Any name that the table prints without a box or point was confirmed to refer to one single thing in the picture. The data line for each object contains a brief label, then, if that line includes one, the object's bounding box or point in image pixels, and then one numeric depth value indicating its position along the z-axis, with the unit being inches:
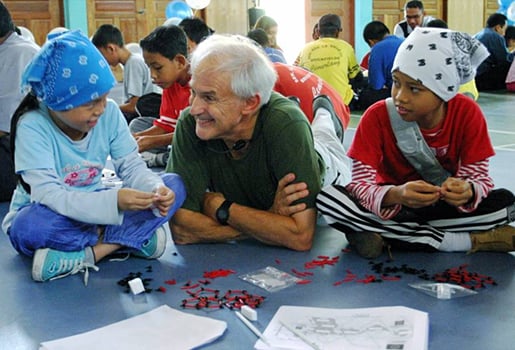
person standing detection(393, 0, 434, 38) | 357.1
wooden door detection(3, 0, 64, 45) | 482.3
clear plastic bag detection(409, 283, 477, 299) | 79.7
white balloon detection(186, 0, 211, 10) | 469.7
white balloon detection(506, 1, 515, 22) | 460.8
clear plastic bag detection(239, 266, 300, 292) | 85.0
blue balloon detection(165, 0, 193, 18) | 453.4
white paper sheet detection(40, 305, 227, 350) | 67.6
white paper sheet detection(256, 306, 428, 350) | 65.4
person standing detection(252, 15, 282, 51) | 296.7
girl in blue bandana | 88.4
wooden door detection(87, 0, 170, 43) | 502.0
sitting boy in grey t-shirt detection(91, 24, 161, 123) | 215.0
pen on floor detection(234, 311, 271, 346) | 67.6
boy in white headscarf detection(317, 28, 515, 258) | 91.9
